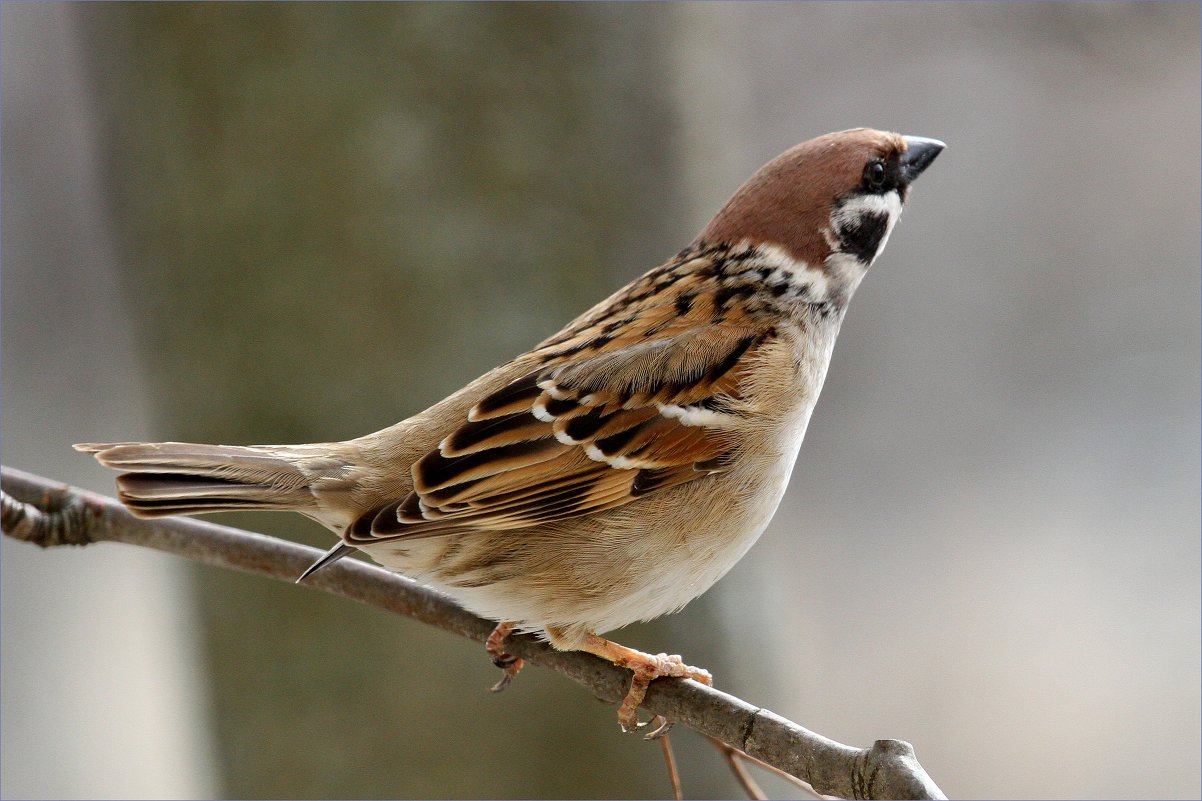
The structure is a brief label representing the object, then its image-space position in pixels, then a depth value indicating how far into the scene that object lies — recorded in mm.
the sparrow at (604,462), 4500
